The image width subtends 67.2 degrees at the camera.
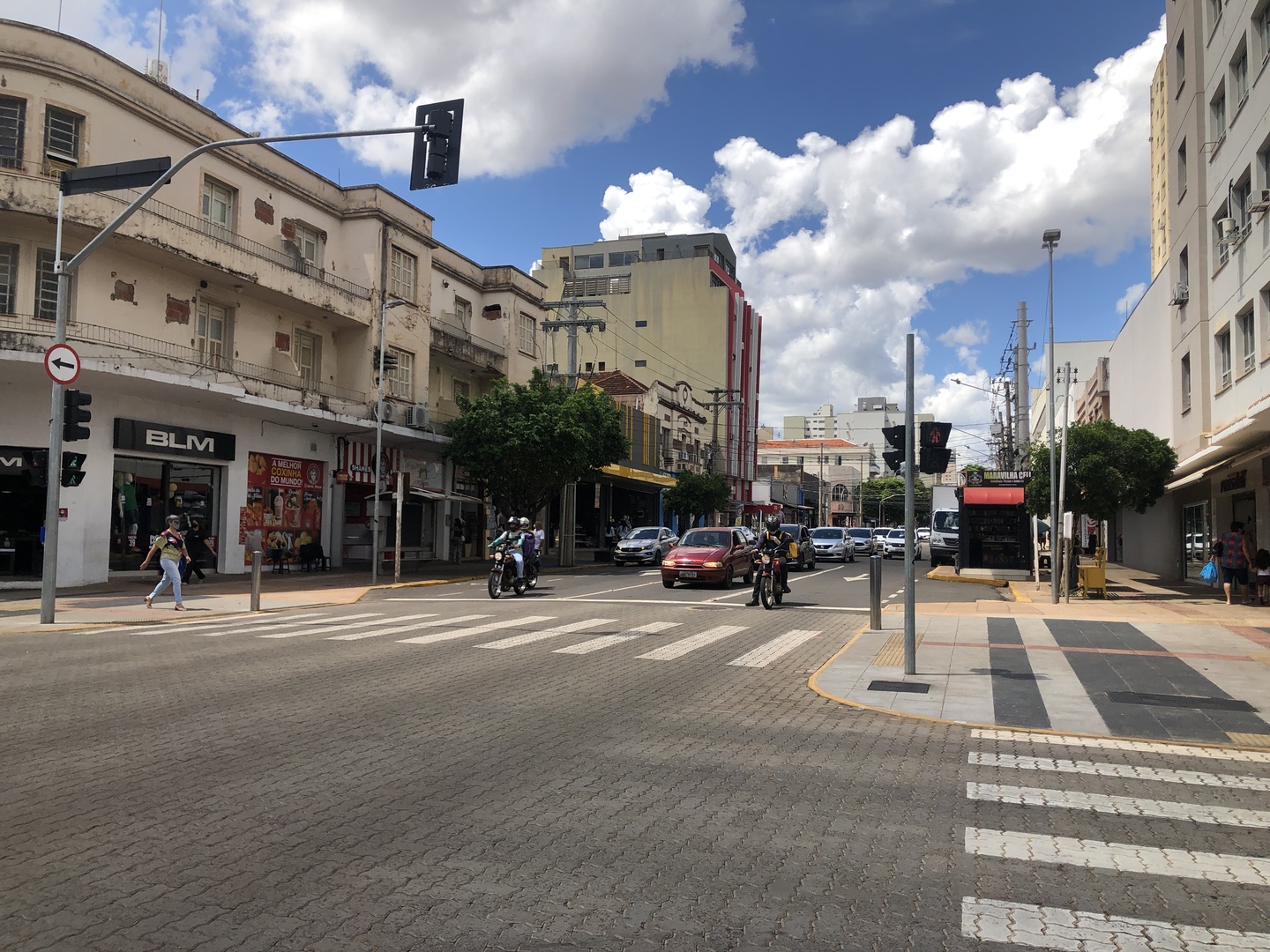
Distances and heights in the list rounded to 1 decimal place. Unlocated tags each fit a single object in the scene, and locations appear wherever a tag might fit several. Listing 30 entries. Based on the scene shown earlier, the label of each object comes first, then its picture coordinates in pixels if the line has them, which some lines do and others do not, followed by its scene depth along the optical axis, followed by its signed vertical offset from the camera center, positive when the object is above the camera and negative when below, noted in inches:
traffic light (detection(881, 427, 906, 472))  410.6 +32.7
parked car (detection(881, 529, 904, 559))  1878.7 -42.5
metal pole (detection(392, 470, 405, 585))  989.8 -33.0
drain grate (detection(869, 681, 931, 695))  387.0 -66.8
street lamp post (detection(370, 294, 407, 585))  1017.8 +102.9
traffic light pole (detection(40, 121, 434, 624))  575.5 +29.3
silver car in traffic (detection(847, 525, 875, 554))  1919.3 -31.3
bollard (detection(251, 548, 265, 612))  705.6 -51.9
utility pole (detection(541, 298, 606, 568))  1391.5 +214.6
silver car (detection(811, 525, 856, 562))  1619.1 -35.4
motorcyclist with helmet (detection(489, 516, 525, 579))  849.5 -25.0
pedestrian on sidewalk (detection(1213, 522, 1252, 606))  812.0 -21.9
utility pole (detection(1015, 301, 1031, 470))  2228.1 +318.5
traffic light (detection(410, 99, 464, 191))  460.1 +178.6
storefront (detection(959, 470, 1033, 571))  1227.2 +0.9
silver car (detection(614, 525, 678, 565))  1407.5 -42.1
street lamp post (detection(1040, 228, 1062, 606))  815.7 +15.3
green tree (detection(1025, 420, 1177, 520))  876.0 +56.7
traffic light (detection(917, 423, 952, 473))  410.9 +32.8
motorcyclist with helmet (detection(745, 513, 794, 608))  738.8 -15.8
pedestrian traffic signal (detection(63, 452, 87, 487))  581.0 +22.7
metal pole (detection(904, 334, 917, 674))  406.3 -2.9
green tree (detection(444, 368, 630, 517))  1239.5 +102.5
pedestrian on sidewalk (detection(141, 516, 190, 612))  682.8 -32.6
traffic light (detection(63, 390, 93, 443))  579.4 +54.5
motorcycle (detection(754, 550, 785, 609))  745.0 -42.2
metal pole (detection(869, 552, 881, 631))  571.5 -41.2
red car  952.9 -38.6
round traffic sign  567.5 +84.6
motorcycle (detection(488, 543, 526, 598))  834.8 -52.1
